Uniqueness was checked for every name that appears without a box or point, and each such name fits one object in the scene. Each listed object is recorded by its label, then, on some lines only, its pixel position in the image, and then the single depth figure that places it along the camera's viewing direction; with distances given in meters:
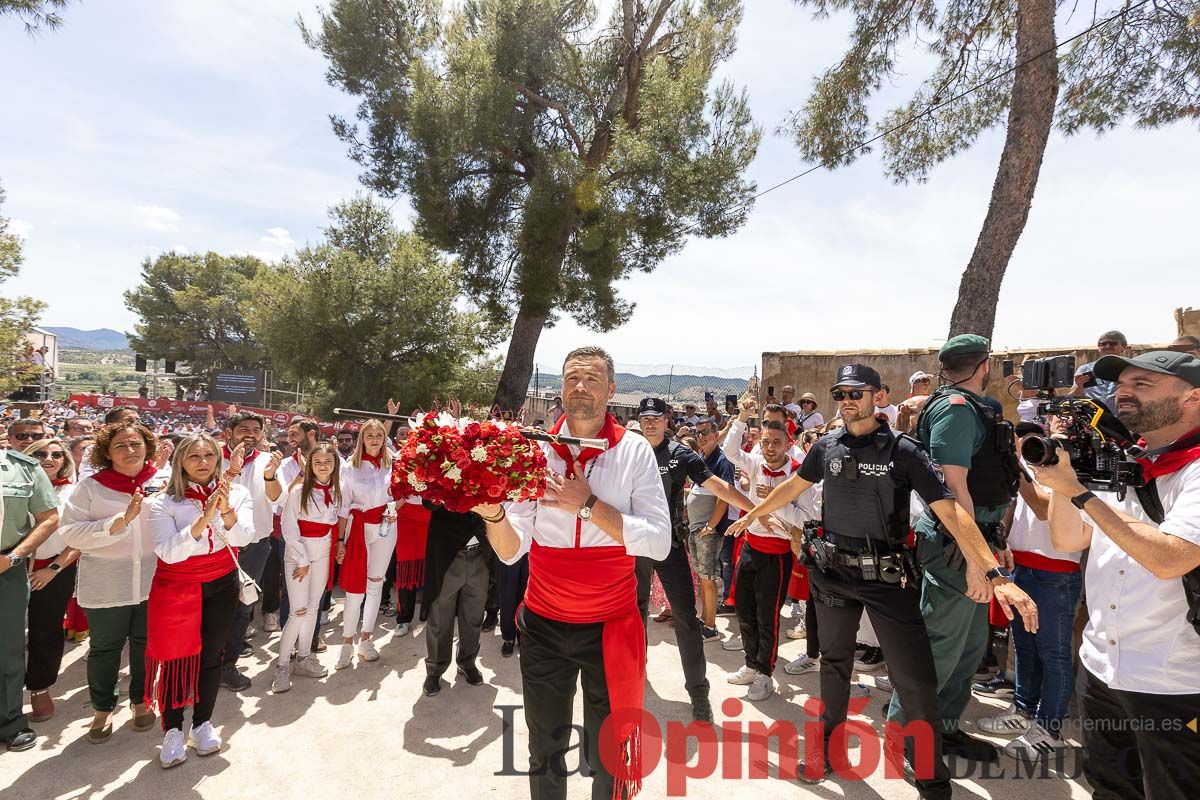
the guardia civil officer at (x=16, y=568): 3.73
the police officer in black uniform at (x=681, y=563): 4.24
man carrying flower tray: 2.66
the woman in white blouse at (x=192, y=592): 3.59
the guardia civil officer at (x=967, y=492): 3.21
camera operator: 2.03
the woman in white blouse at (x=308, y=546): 4.80
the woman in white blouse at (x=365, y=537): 5.23
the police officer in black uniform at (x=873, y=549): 3.06
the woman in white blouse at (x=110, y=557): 3.79
